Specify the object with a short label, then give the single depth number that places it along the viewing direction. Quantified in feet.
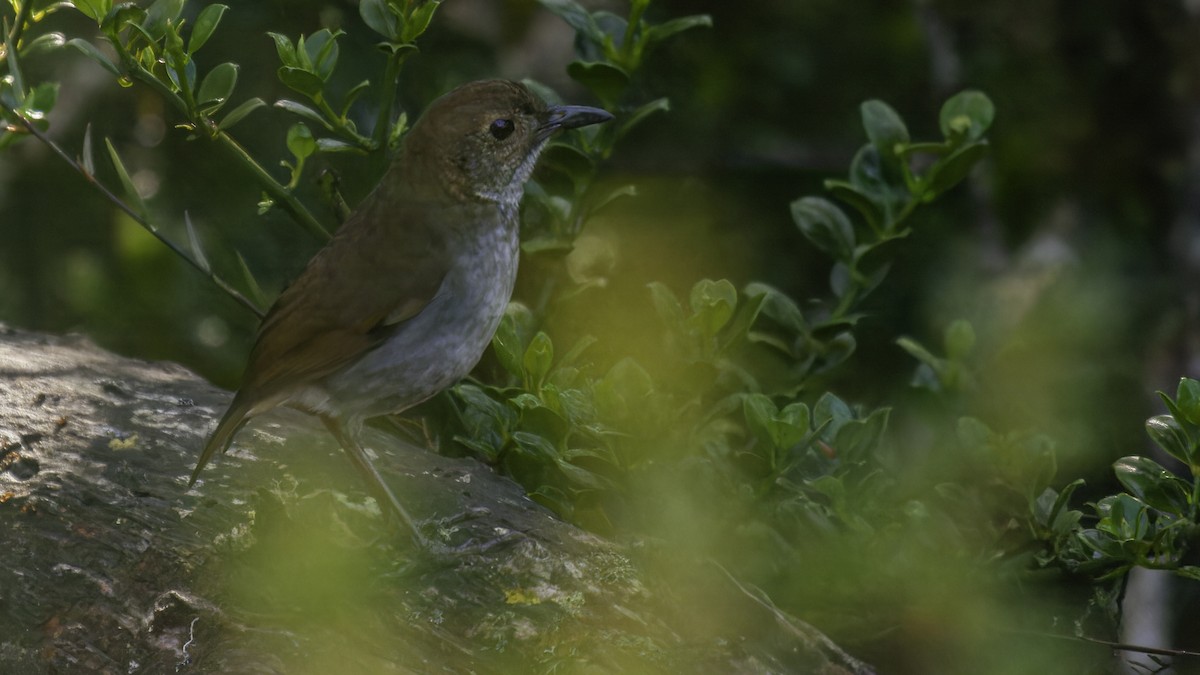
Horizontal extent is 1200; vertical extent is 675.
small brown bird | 17.80
